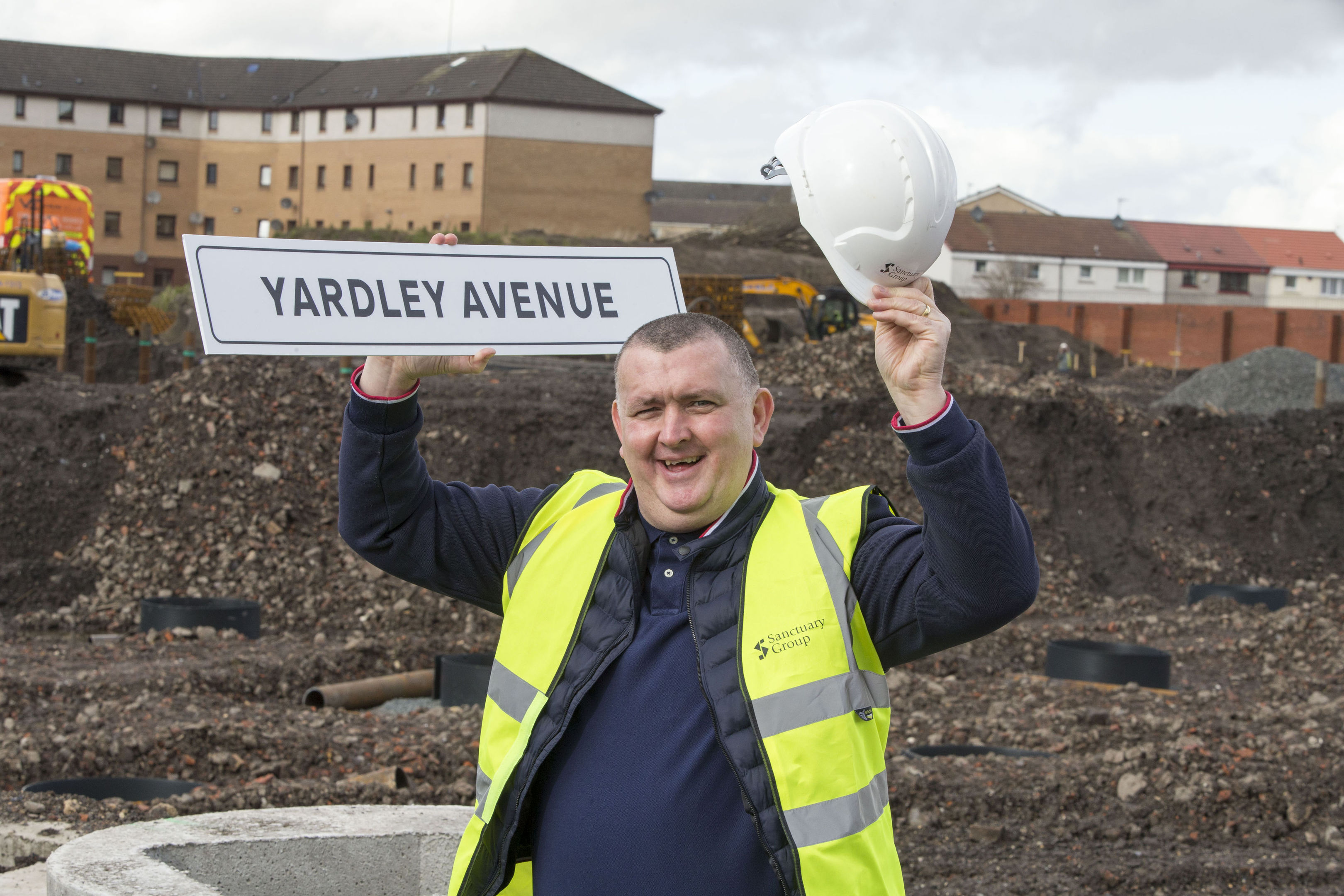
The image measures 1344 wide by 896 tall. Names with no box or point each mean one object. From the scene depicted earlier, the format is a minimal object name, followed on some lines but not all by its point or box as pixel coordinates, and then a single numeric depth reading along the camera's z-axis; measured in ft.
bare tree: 184.55
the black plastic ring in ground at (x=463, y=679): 28.50
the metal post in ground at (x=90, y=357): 61.72
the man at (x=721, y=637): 7.18
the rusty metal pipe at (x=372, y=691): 29.32
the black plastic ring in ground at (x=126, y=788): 20.59
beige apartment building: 187.73
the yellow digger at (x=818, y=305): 88.53
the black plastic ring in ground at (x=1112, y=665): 32.30
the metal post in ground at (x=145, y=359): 64.23
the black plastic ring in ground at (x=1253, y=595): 43.96
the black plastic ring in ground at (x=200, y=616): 34.73
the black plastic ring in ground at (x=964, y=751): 25.62
